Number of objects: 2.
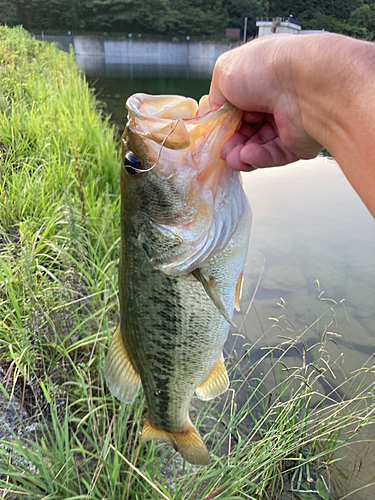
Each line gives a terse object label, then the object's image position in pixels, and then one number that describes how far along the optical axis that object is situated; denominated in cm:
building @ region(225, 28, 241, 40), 5503
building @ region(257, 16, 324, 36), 2270
